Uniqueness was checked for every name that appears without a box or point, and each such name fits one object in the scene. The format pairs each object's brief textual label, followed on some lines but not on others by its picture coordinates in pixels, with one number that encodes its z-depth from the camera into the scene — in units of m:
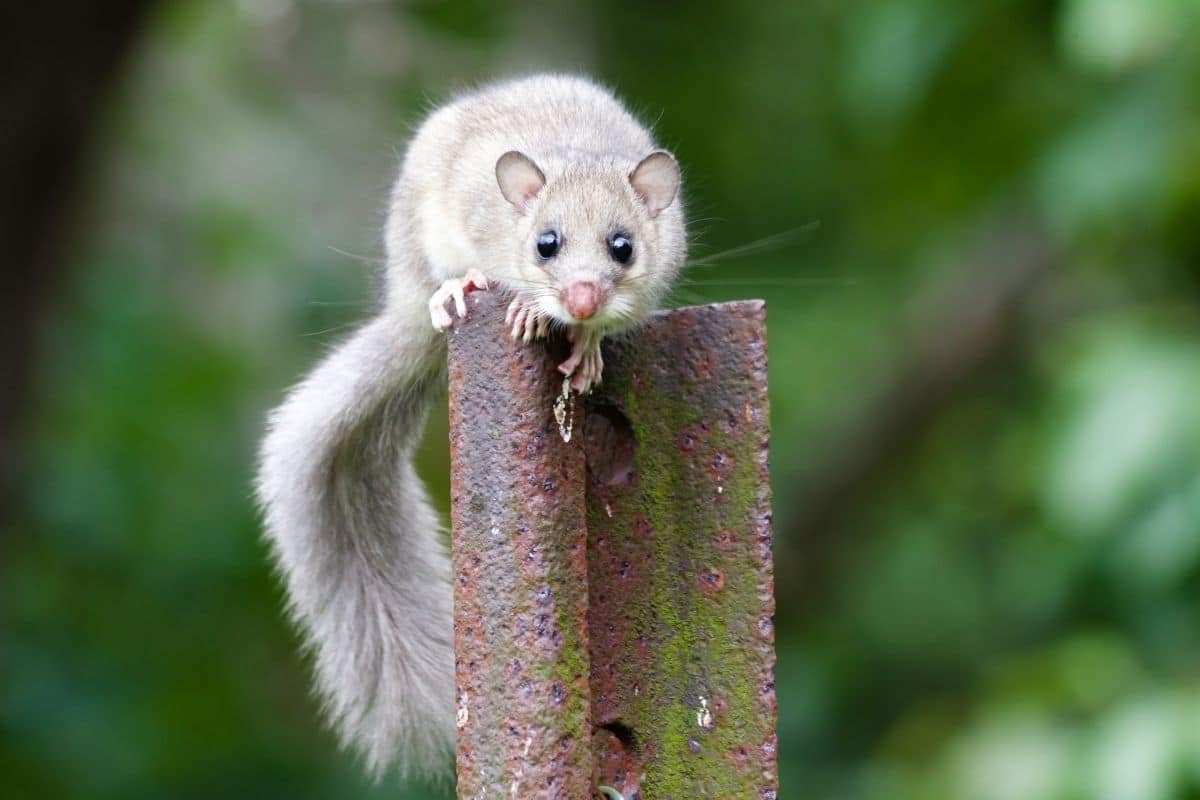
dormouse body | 2.81
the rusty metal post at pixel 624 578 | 2.72
